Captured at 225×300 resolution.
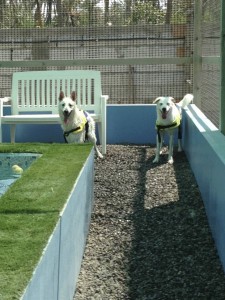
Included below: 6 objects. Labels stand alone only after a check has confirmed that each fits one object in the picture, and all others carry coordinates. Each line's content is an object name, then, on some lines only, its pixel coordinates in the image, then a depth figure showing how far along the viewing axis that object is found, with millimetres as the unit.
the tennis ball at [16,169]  6560
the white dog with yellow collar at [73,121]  8703
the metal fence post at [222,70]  5816
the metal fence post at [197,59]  10008
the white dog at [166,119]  8680
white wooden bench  9875
